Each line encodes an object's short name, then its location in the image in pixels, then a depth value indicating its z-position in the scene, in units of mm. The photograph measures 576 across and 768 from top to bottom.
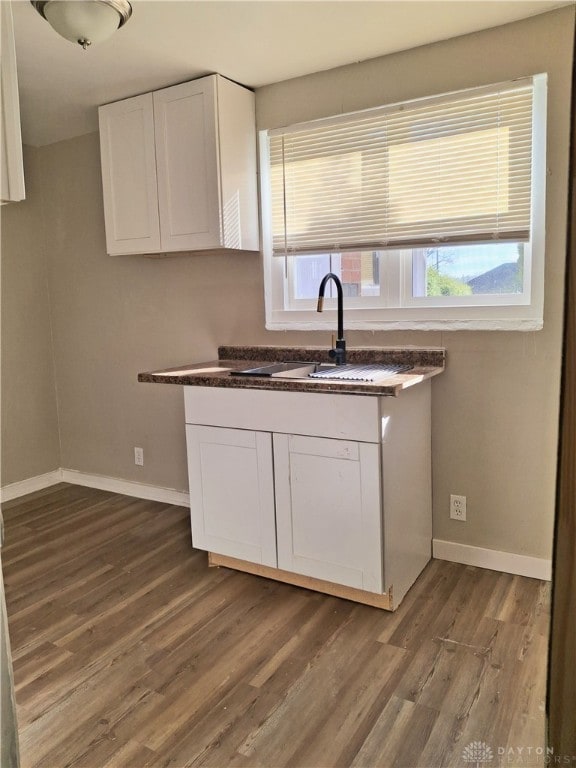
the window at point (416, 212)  2363
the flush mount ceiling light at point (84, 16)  1934
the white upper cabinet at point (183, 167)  2760
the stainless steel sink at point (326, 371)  2379
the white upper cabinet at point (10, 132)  784
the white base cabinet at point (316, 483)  2199
